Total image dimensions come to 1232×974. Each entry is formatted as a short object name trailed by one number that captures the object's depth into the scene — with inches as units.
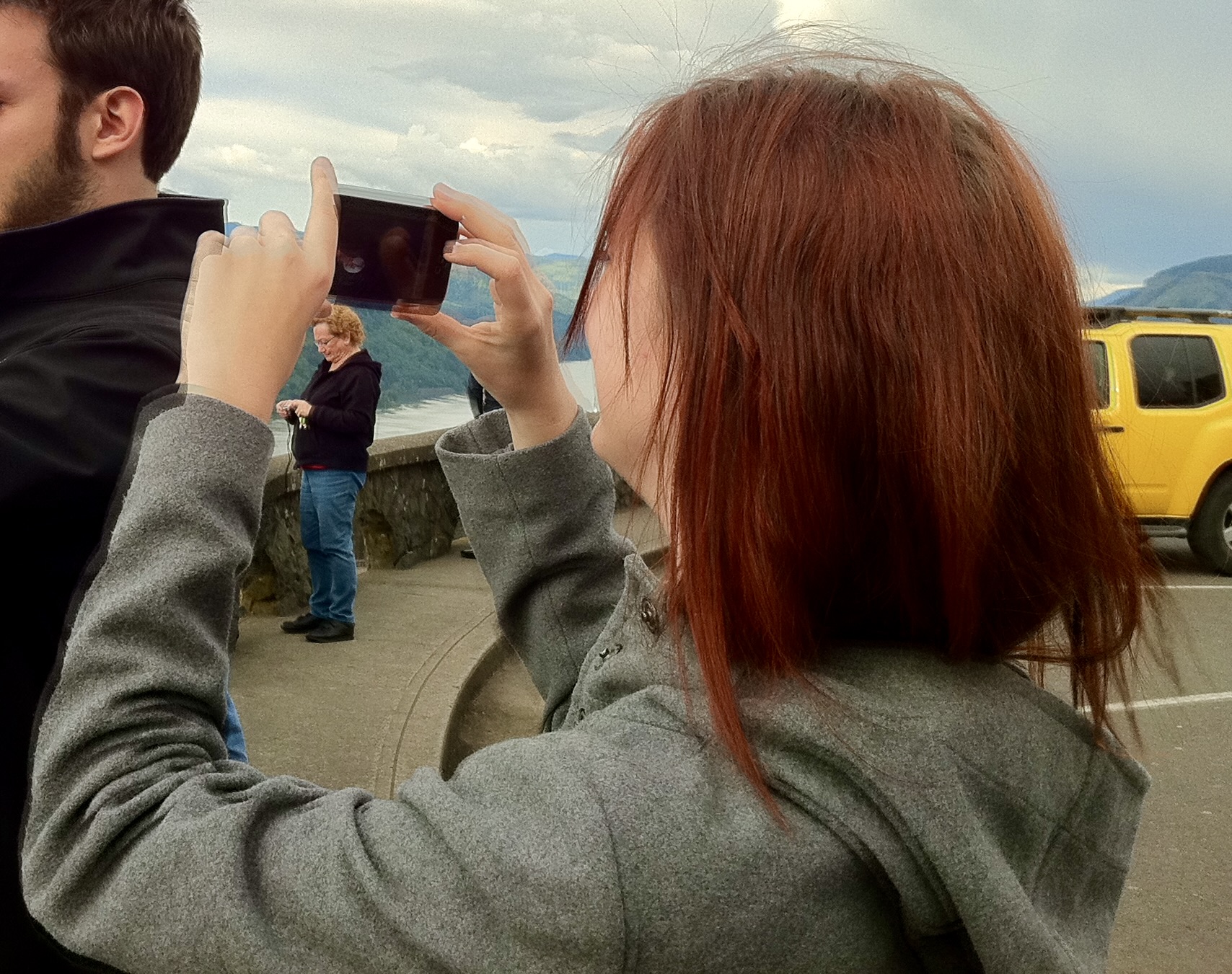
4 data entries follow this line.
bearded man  52.9
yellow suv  380.8
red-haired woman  32.1
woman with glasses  249.4
